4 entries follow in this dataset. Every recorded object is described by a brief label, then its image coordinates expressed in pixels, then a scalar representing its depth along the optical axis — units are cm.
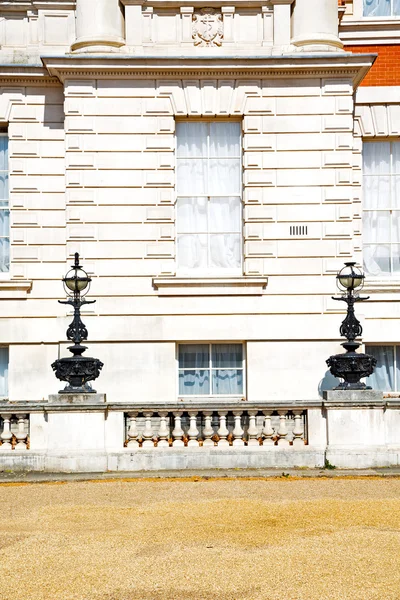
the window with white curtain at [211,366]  2184
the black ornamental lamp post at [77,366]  1708
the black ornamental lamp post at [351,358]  1731
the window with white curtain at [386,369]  2239
